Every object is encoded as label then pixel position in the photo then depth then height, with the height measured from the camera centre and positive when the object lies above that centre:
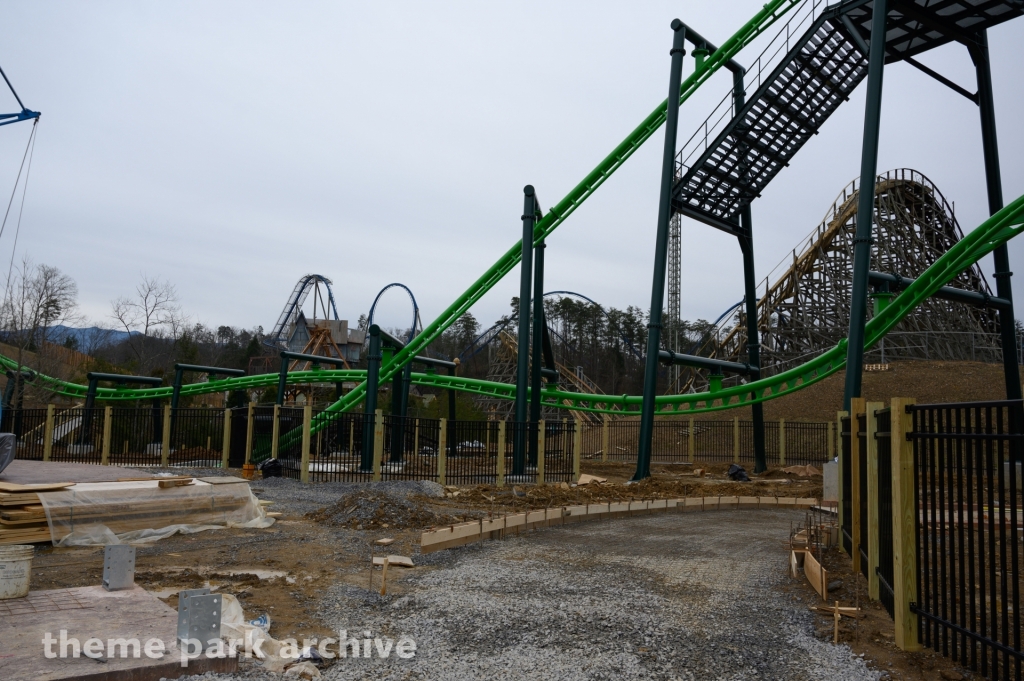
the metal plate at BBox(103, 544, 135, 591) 6.18 -1.27
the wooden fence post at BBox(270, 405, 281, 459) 16.87 -0.49
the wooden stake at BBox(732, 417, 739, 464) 27.33 -0.44
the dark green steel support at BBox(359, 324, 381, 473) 17.72 +0.48
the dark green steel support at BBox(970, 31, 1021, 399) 18.41 +6.78
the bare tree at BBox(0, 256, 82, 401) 36.59 +4.84
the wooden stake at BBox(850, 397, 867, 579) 7.82 -0.43
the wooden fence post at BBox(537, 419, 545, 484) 18.38 -0.72
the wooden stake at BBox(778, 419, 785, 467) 27.70 -0.44
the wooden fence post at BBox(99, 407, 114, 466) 19.67 -0.76
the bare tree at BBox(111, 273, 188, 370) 48.97 +5.12
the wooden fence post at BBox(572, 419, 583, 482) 19.31 -0.57
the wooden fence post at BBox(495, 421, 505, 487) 17.42 -0.88
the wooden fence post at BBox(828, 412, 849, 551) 9.34 -0.59
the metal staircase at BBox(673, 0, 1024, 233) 17.47 +8.39
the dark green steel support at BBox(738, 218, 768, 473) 21.72 +2.86
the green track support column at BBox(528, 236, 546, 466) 20.88 +2.29
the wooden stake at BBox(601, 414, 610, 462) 29.66 -0.66
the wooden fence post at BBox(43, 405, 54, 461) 20.94 -0.81
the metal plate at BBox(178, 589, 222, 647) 4.79 -1.29
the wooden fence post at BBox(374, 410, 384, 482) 16.61 -0.52
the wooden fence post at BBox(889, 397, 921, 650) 5.30 -0.69
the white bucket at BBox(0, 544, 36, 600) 5.71 -1.24
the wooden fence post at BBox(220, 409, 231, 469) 18.74 -0.78
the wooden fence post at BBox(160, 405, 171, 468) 18.84 -0.70
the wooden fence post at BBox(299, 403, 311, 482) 16.22 -0.62
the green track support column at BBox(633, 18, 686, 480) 18.08 +4.13
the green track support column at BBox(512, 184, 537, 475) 18.53 +2.35
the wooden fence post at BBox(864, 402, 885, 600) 6.49 -0.58
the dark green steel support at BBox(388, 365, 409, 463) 20.44 +0.48
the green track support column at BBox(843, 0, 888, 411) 13.64 +4.04
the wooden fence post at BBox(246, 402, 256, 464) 18.23 -0.46
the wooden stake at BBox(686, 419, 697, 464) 28.22 -0.66
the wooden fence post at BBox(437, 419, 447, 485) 17.03 -0.71
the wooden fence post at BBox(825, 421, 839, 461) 25.34 -0.35
